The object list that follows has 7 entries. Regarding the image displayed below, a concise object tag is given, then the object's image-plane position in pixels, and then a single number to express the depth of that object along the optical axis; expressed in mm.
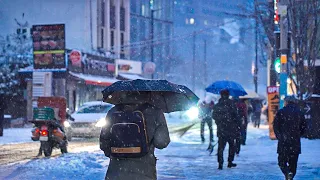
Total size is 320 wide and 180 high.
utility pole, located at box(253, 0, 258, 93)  52984
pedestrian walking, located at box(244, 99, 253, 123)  37775
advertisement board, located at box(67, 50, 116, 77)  41219
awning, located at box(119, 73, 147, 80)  50962
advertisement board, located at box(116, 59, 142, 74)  51022
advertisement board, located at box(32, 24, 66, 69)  39969
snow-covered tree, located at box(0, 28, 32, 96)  40469
